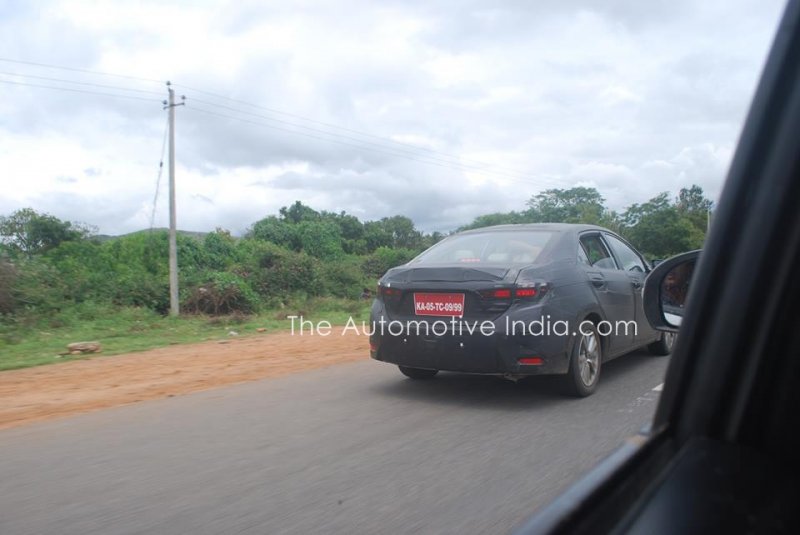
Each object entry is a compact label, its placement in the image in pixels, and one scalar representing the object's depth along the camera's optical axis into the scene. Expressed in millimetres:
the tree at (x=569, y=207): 45156
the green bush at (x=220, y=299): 17250
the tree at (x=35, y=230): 24125
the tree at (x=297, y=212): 48781
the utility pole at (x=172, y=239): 17141
